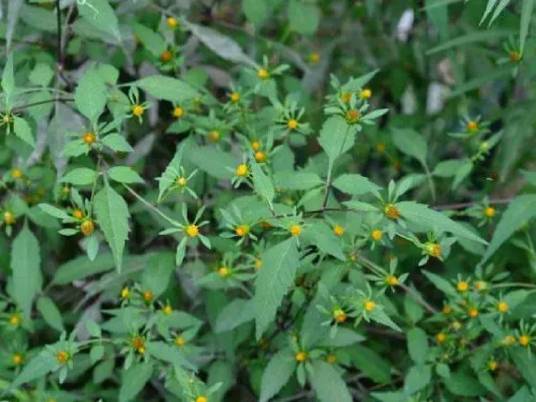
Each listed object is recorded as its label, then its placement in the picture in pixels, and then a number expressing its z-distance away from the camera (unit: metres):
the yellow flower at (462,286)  1.15
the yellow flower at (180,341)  1.12
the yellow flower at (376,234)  1.08
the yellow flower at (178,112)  1.19
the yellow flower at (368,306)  1.06
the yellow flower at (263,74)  1.20
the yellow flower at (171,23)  1.21
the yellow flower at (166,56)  1.21
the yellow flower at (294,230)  1.02
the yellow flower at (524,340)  1.12
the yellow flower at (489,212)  1.19
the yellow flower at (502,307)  1.13
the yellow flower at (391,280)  1.09
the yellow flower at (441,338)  1.17
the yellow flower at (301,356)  1.12
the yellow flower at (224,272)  1.12
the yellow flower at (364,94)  1.11
